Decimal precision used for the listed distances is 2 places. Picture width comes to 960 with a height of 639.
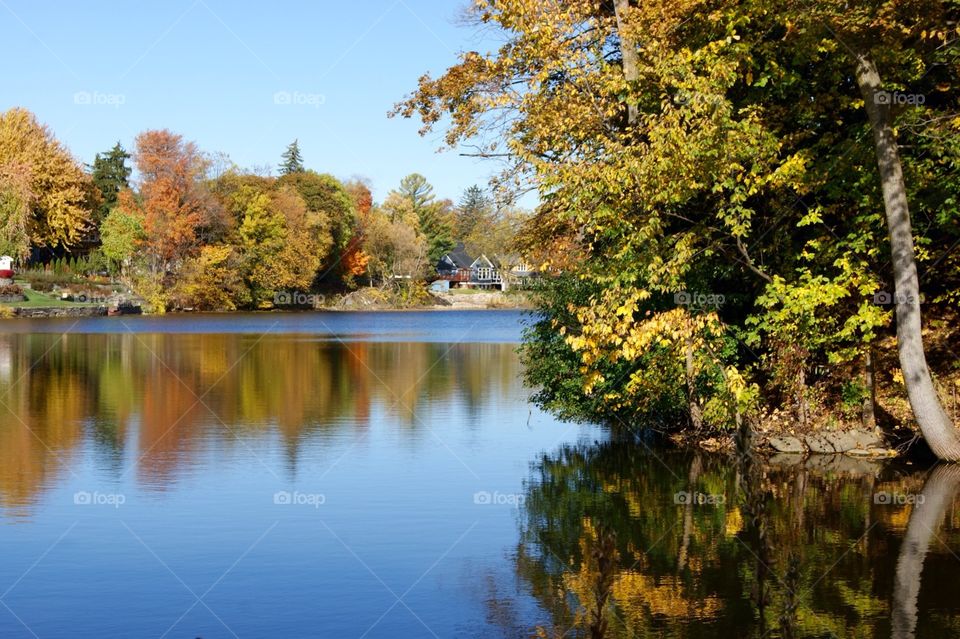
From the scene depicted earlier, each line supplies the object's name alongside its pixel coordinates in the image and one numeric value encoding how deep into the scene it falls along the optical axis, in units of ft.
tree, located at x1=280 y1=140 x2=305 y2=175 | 479.00
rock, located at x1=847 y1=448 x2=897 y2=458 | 62.77
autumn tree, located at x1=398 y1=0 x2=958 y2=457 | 57.11
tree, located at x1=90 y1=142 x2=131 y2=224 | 352.28
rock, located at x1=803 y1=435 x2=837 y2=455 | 63.93
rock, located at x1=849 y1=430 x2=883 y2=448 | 63.26
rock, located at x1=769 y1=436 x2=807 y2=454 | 64.44
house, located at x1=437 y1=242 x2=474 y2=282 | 526.16
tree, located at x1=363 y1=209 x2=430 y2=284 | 395.96
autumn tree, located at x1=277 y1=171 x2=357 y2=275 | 361.51
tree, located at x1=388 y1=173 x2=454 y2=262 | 465.47
